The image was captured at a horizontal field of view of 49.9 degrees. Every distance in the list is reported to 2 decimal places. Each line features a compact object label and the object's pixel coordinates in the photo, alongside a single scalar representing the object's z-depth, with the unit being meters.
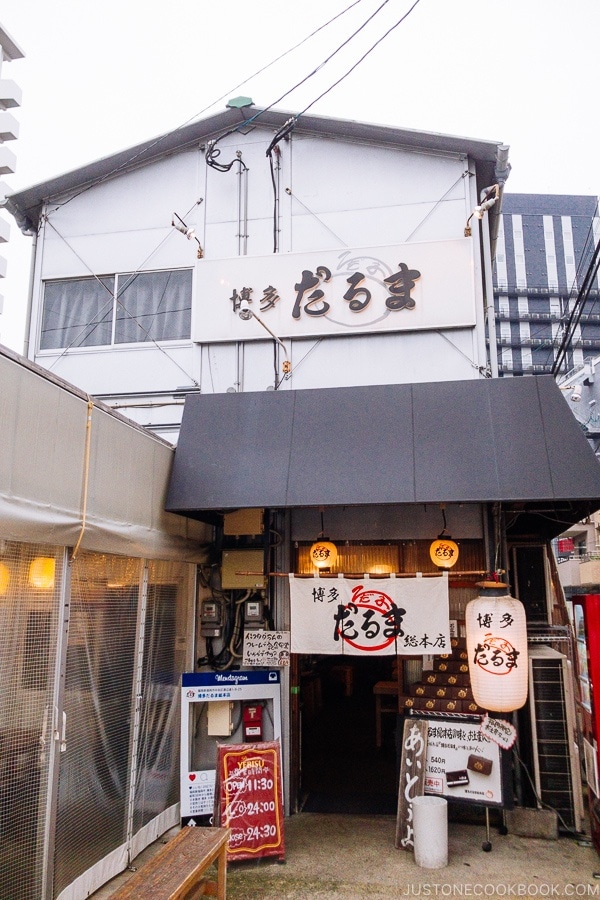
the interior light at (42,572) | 5.70
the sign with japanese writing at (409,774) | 7.72
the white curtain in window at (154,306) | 10.77
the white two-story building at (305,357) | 7.88
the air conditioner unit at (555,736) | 8.32
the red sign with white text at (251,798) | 7.37
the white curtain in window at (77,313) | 11.02
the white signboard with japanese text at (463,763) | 8.01
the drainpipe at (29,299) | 11.04
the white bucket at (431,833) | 7.25
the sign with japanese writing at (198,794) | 7.96
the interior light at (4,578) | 5.25
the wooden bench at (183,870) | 5.18
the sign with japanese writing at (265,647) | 9.01
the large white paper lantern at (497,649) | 7.25
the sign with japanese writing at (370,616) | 8.16
